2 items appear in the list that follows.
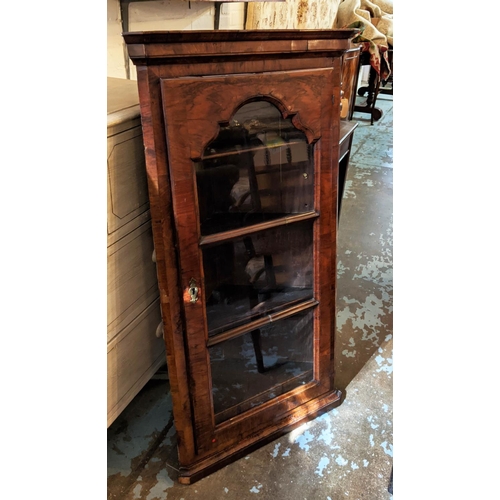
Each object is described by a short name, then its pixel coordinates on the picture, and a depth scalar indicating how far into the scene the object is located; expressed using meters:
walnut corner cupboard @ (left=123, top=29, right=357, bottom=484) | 0.89
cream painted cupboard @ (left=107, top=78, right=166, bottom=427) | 0.99
